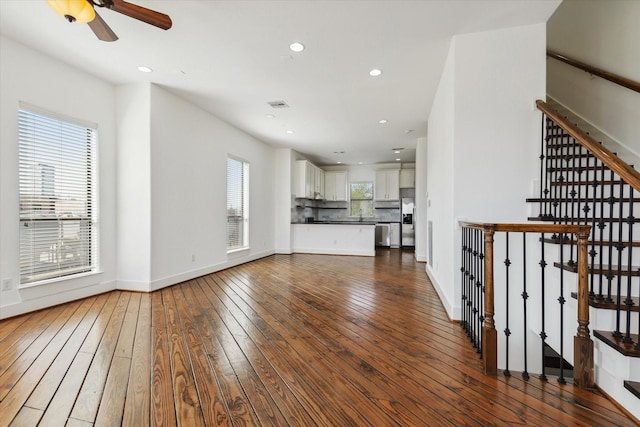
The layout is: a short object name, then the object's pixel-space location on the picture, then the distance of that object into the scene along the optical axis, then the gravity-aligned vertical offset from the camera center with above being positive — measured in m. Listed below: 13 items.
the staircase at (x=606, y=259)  1.54 -0.33
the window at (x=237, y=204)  5.80 +0.16
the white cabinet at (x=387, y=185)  9.30 +0.90
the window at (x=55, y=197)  3.07 +0.16
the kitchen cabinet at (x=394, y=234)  9.39 -0.67
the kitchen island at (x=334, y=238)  7.49 -0.67
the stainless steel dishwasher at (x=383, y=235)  9.38 -0.71
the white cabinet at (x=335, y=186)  9.96 +0.92
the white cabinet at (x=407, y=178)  9.43 +1.14
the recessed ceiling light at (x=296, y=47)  2.98 +1.72
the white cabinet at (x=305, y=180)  8.01 +0.92
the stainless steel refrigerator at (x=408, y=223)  9.07 -0.31
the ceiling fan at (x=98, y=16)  1.81 +1.38
